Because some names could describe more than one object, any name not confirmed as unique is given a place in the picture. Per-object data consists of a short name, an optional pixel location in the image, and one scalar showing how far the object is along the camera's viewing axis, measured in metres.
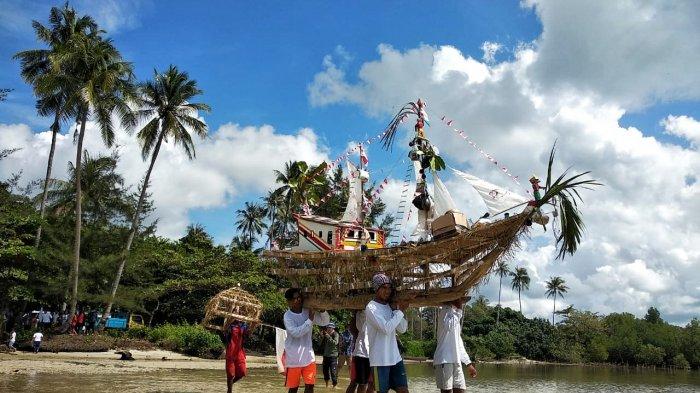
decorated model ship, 9.15
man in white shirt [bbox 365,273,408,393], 5.88
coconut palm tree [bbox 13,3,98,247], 27.47
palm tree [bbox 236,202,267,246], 58.94
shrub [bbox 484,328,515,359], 57.06
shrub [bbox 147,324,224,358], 27.30
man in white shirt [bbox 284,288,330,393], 7.25
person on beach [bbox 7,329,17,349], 20.80
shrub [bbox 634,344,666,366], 62.31
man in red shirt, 9.86
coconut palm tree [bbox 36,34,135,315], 24.50
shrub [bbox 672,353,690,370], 61.28
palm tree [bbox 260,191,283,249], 47.12
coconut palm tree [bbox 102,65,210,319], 28.98
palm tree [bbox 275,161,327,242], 13.62
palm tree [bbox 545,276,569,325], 87.94
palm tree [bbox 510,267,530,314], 82.81
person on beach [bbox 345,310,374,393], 7.16
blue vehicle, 29.89
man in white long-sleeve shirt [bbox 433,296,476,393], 7.93
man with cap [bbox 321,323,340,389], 13.77
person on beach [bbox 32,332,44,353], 20.92
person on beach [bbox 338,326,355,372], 14.69
